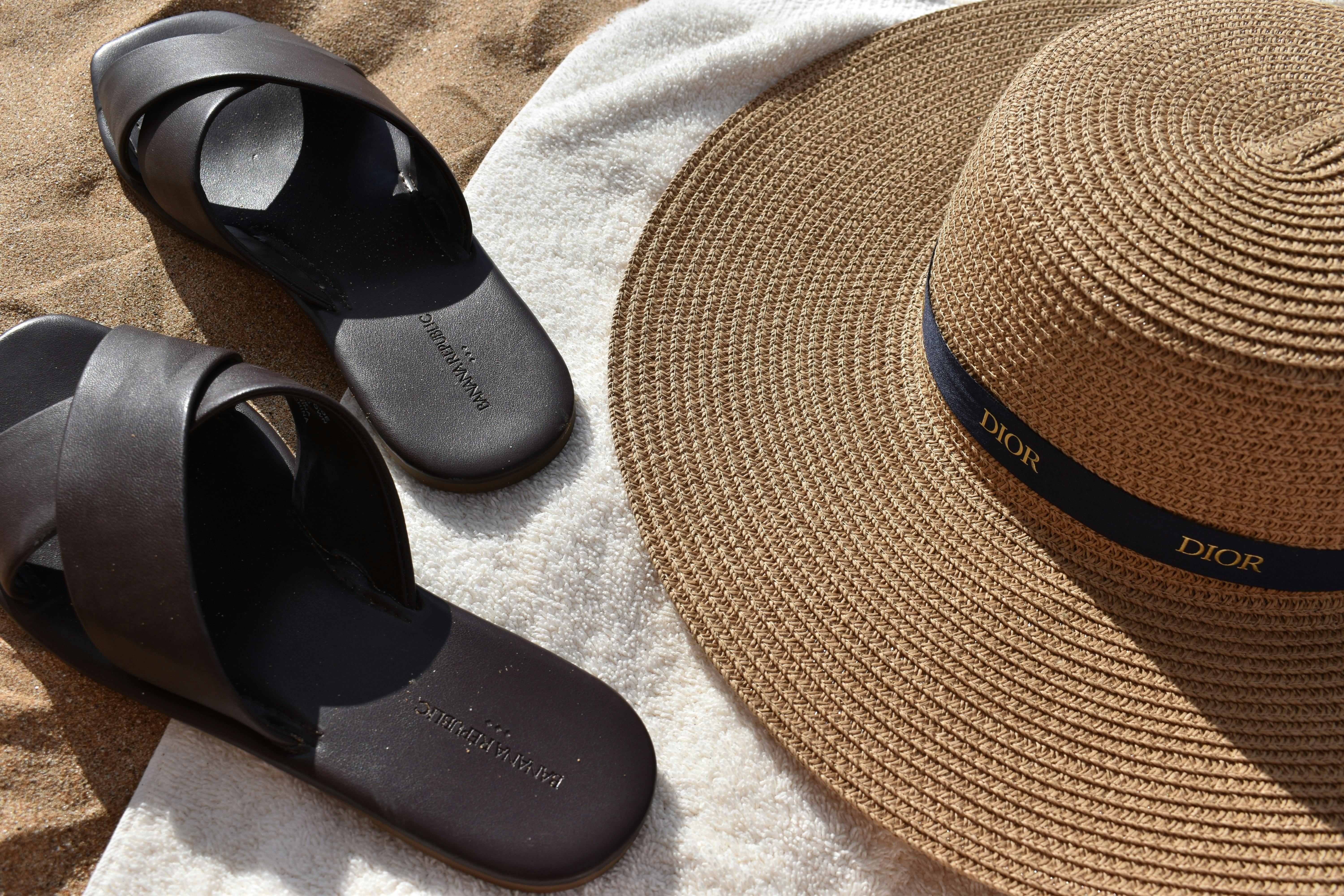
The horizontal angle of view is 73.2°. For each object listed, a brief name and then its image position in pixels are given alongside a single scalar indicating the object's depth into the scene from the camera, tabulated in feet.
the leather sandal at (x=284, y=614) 2.03
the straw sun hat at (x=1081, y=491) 1.86
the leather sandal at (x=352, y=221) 2.76
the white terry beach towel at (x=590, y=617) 2.29
